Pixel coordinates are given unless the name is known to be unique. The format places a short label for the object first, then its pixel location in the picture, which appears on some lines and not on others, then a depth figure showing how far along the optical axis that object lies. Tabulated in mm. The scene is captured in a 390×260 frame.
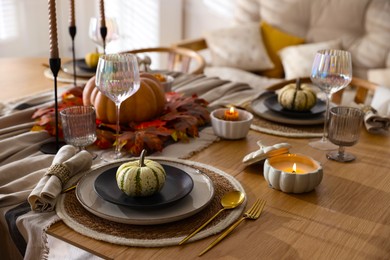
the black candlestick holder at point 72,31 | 1709
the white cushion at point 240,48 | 3488
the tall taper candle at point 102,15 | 1583
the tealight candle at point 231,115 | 1466
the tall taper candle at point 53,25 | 1211
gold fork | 912
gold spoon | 1030
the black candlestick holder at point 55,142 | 1255
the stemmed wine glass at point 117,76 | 1188
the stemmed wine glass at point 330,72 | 1396
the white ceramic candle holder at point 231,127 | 1411
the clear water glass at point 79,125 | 1234
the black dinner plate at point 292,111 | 1585
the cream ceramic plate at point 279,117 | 1550
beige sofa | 3203
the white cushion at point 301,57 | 3264
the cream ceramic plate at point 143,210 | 946
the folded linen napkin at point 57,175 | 1002
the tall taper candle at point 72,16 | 1580
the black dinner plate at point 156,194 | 989
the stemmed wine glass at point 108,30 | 1998
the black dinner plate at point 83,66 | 2085
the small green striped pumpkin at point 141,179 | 994
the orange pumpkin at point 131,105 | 1431
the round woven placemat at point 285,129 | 1494
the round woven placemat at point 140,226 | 909
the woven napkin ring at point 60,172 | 1084
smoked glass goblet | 1275
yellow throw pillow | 3518
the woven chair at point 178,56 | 2637
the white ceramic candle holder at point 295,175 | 1102
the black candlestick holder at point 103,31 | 1712
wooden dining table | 891
